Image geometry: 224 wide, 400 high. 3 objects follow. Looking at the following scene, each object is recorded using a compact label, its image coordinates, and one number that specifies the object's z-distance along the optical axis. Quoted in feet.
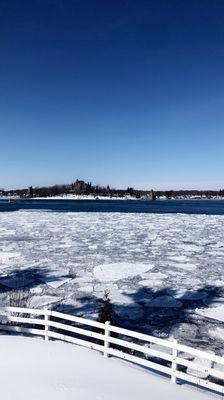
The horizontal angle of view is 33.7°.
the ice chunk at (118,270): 60.80
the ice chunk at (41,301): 45.95
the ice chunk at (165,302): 46.96
